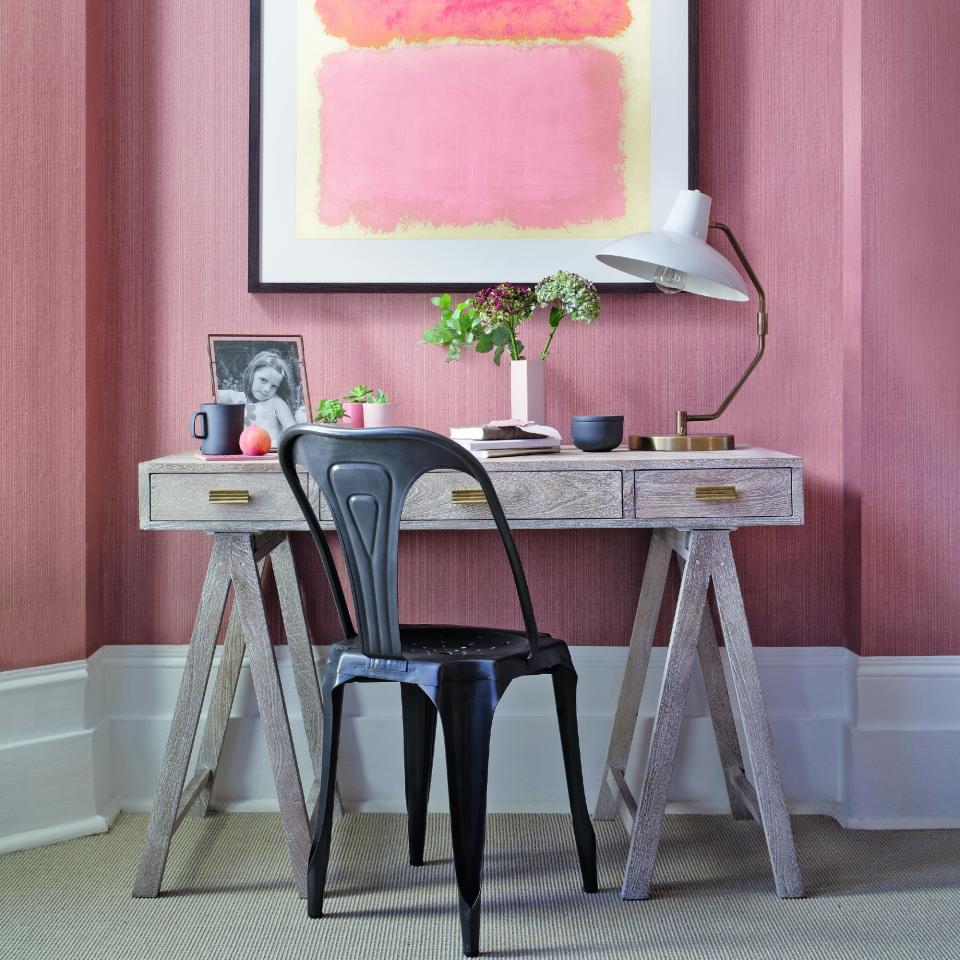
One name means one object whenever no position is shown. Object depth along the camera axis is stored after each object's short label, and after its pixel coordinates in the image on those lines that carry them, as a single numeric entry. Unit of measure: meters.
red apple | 1.89
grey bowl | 1.97
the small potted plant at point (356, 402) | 2.04
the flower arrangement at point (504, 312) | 2.06
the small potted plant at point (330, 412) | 1.99
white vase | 2.09
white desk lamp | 1.89
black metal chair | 1.52
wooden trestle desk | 1.80
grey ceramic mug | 1.89
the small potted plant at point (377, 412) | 2.02
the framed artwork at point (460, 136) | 2.23
